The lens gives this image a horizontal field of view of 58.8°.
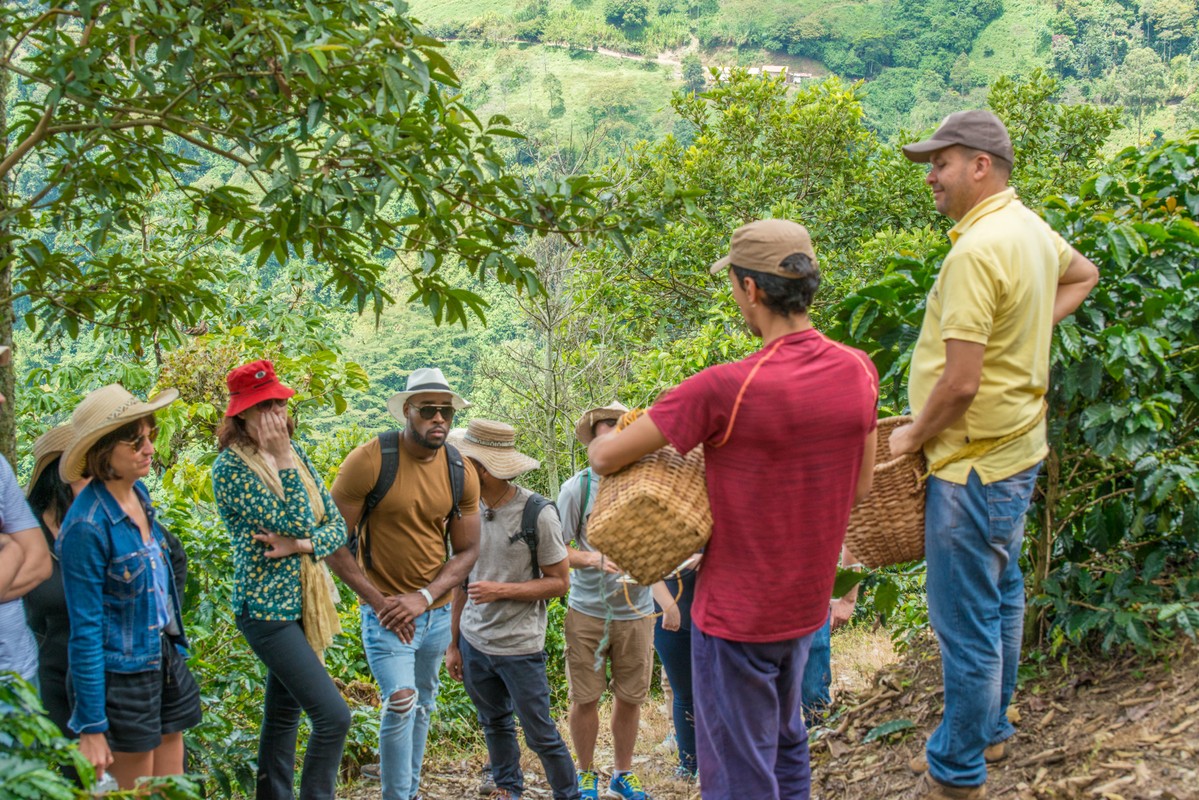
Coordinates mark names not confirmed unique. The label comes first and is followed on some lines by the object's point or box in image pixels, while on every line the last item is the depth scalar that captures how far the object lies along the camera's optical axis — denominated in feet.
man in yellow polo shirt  9.60
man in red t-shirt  8.57
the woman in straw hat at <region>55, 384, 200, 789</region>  10.67
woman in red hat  12.98
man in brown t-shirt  14.42
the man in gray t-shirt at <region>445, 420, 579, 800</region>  14.87
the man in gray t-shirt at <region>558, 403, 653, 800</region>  16.14
